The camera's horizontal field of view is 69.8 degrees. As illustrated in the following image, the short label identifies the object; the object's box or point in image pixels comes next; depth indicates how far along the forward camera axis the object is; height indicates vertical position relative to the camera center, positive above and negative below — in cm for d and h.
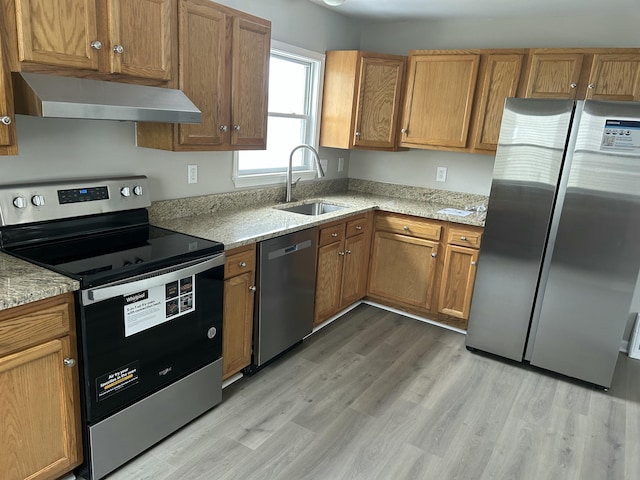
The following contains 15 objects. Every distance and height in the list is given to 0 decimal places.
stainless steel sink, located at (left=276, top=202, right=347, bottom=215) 353 -53
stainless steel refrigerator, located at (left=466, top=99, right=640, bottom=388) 255 -45
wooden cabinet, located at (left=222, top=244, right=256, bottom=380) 235 -91
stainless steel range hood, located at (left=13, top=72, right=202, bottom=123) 161 +8
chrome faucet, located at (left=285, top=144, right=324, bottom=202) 324 -30
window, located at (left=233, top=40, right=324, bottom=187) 326 +14
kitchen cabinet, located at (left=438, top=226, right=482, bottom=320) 327 -86
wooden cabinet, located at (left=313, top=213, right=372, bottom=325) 314 -90
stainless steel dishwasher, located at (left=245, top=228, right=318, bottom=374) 257 -92
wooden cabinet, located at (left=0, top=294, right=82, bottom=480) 151 -94
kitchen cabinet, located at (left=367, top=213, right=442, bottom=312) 346 -87
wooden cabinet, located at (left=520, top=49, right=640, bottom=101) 286 +54
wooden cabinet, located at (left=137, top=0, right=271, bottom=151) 223 +27
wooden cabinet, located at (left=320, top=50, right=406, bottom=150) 359 +34
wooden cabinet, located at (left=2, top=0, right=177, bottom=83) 159 +32
